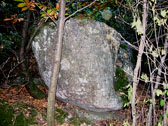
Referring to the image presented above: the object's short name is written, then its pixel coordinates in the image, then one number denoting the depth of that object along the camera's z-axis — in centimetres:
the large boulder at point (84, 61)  381
